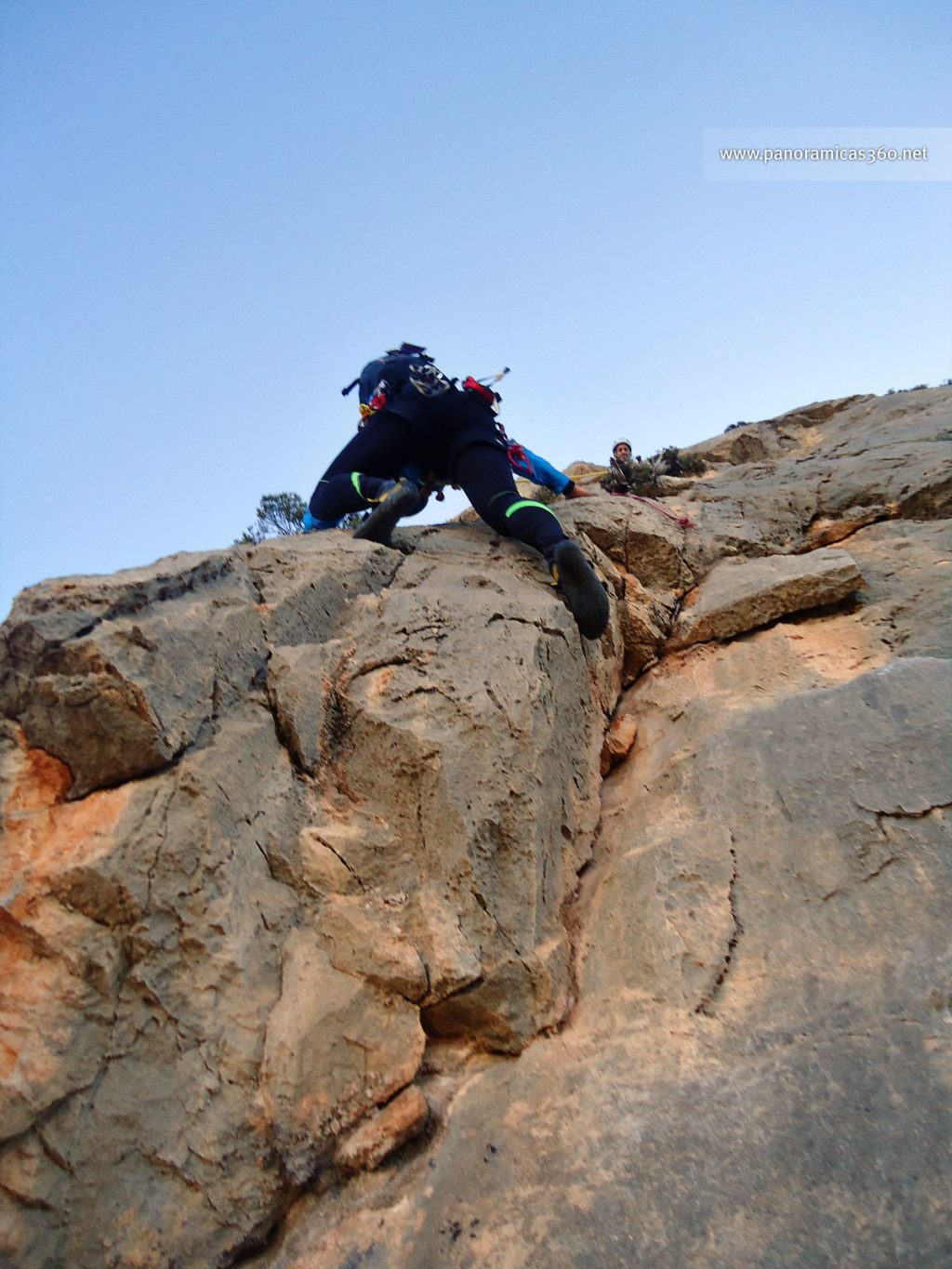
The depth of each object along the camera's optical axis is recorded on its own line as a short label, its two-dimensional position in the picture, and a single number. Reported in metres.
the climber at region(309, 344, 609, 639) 4.88
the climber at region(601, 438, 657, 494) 8.13
